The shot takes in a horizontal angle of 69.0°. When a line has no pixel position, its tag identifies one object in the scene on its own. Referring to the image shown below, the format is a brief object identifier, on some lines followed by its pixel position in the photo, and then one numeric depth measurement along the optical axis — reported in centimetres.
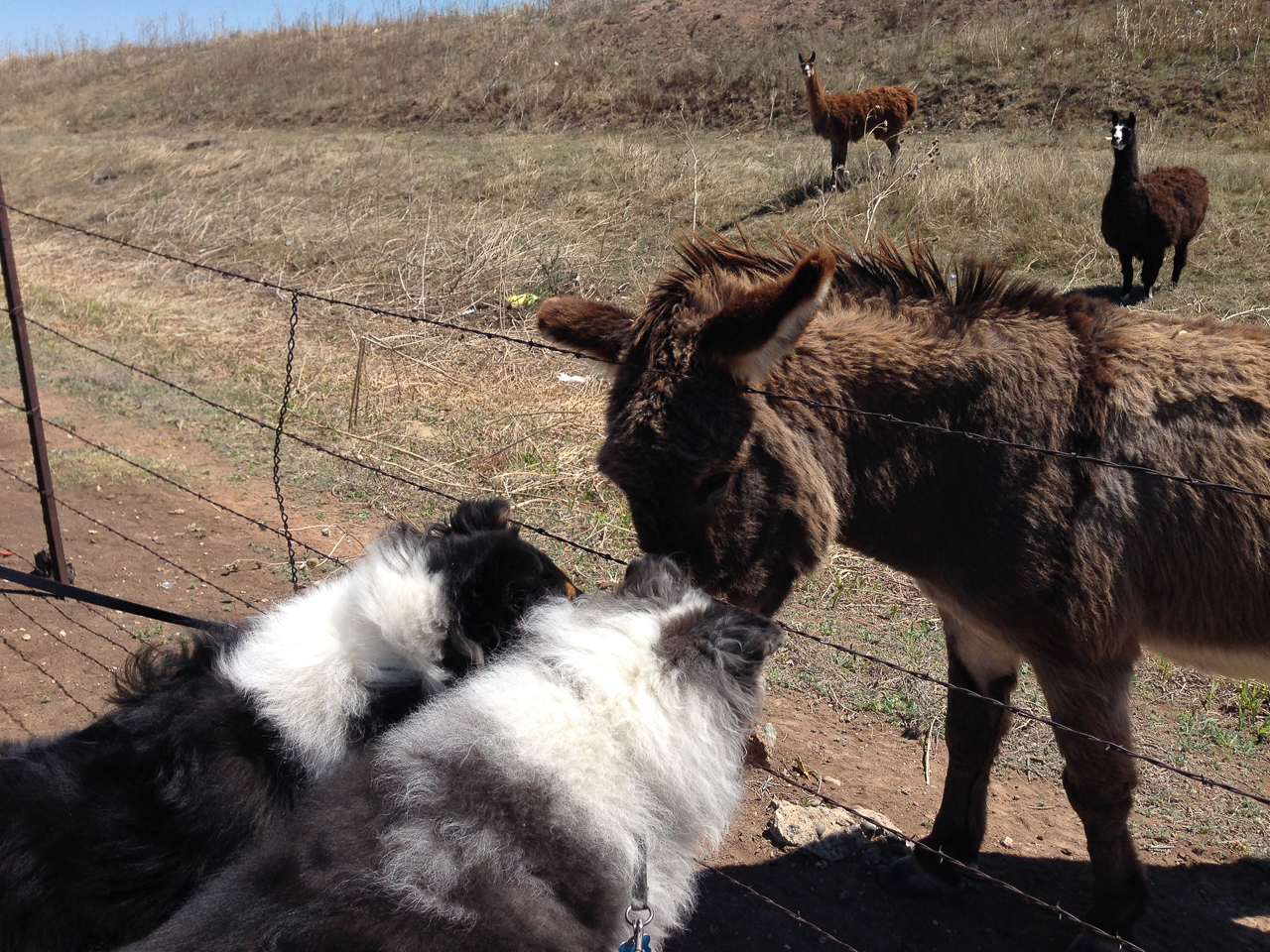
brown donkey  295
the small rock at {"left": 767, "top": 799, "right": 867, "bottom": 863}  385
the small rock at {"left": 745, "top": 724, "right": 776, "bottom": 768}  273
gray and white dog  190
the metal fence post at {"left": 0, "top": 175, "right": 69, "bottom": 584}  533
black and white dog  220
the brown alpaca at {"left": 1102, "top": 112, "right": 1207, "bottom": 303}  1016
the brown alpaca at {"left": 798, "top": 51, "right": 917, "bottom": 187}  1545
